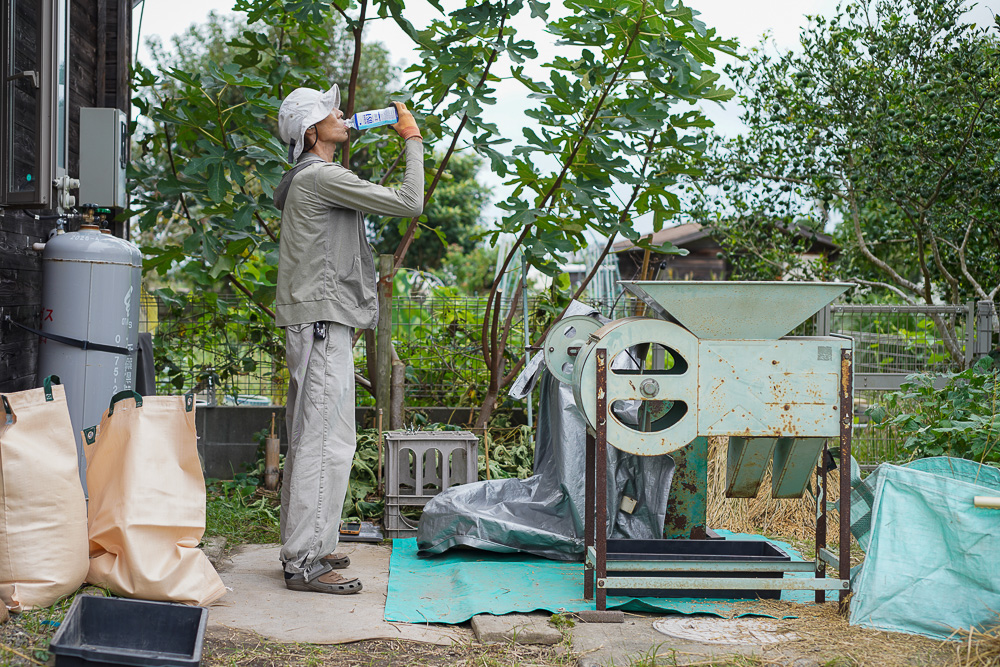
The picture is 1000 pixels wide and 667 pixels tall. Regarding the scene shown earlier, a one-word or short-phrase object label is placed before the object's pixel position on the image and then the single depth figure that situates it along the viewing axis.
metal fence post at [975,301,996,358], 5.59
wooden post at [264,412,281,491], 4.98
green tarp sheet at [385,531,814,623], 3.02
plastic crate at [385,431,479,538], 4.28
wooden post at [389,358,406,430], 5.08
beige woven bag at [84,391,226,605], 2.77
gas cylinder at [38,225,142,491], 3.52
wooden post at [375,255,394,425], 5.07
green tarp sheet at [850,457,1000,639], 2.71
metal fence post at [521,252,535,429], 5.41
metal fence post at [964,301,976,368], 5.66
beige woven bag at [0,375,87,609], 2.62
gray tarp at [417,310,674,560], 3.75
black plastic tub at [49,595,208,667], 2.30
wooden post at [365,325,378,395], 5.17
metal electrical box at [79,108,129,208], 4.04
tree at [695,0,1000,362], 5.66
